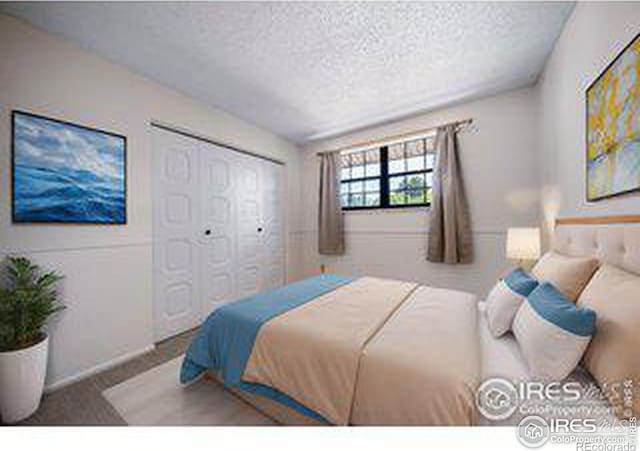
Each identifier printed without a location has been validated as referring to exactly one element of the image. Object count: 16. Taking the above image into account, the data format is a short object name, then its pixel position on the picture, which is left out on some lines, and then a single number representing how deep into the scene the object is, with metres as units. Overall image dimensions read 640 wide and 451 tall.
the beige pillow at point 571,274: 1.18
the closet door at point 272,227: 3.75
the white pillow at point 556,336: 0.90
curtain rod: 2.86
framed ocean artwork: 1.63
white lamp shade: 2.08
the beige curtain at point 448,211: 2.82
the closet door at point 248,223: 3.37
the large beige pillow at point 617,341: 0.77
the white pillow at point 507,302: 1.35
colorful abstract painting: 1.09
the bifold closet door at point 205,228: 2.52
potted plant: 1.39
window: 3.22
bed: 0.94
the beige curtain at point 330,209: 3.79
